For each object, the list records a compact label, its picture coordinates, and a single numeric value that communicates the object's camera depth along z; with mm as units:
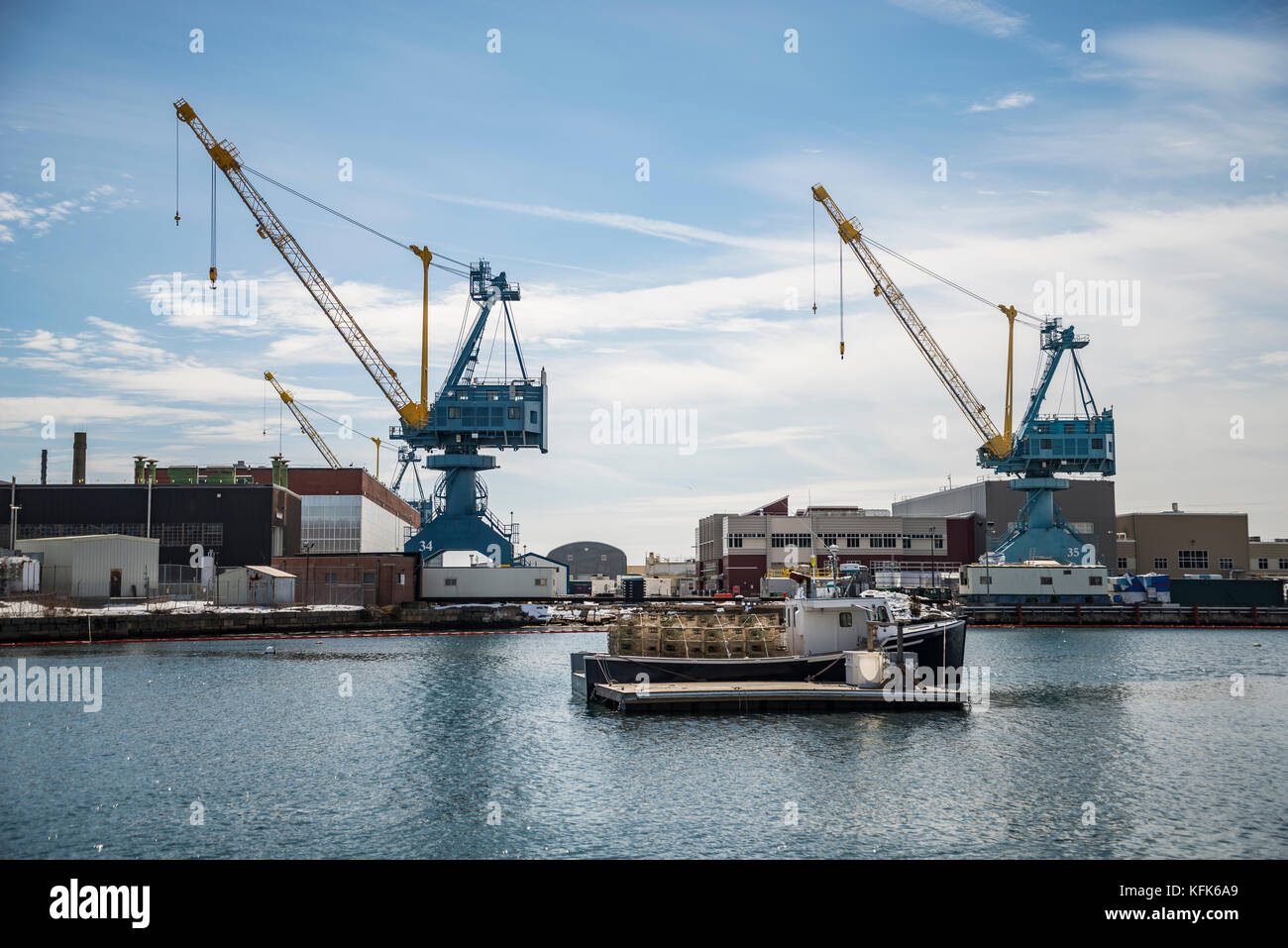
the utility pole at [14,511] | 80438
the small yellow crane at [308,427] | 151625
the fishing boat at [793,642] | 40156
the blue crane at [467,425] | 95625
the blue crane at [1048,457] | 110125
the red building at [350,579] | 88000
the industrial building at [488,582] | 93625
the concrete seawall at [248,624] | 66438
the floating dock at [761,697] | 37250
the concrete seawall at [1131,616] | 94000
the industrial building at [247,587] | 82438
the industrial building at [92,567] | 77688
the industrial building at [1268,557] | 141500
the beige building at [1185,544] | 128250
